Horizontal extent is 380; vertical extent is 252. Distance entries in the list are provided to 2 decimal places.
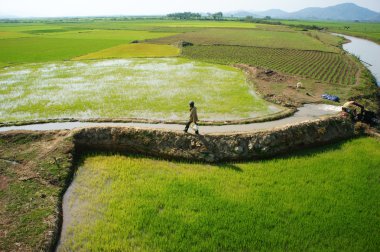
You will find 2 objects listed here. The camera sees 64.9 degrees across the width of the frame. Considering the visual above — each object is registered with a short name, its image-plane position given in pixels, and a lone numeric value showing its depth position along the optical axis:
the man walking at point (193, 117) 8.92
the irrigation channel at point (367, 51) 25.53
